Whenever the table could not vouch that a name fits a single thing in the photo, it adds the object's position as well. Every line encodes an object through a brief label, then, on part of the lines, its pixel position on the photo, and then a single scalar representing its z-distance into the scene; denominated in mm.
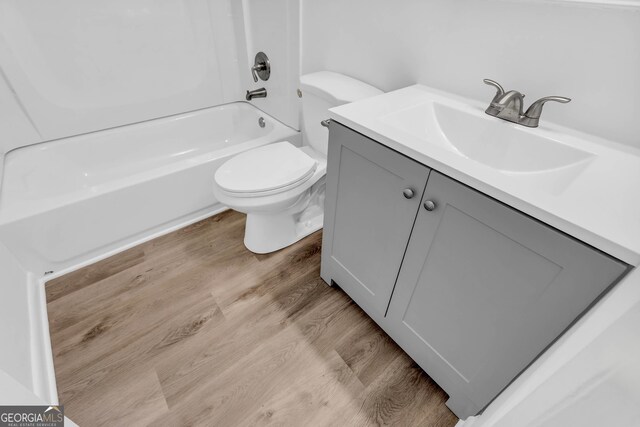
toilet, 1268
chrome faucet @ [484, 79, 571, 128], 847
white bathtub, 1308
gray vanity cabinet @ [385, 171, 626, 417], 567
